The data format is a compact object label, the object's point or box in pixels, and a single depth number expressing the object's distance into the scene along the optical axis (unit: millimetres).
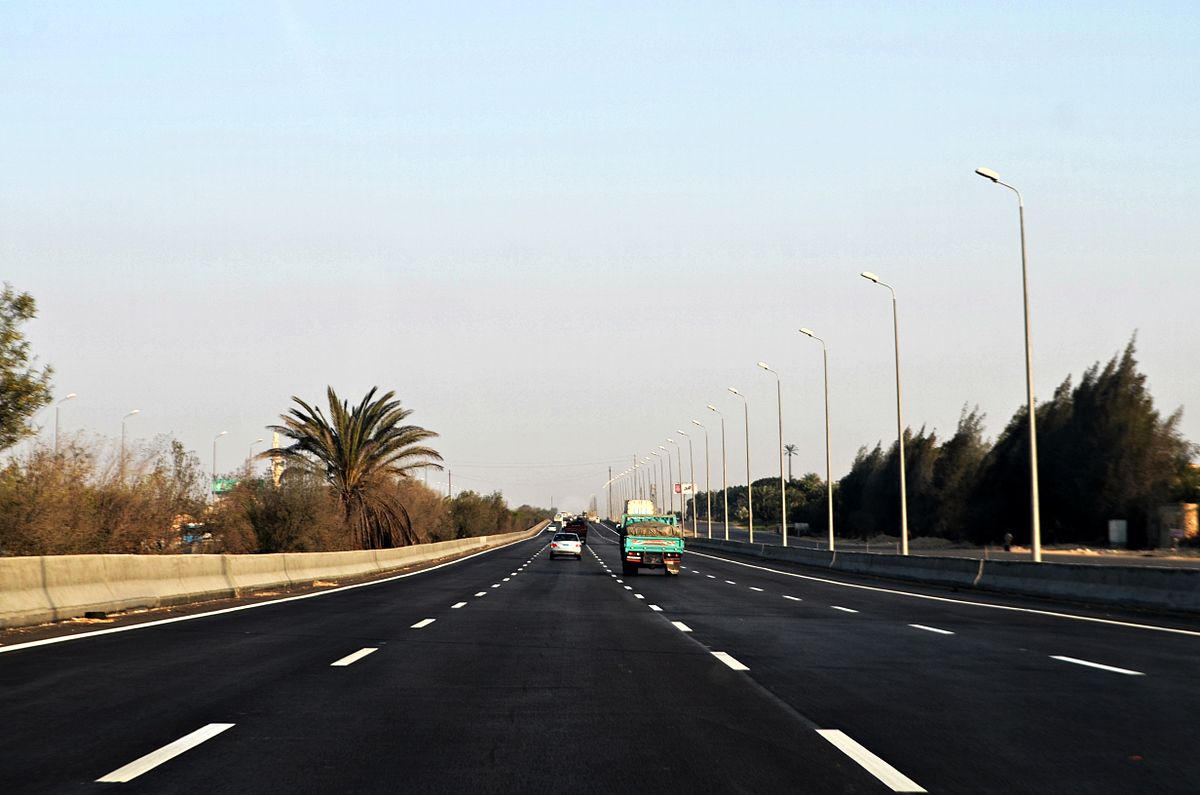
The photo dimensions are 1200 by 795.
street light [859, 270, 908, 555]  44938
